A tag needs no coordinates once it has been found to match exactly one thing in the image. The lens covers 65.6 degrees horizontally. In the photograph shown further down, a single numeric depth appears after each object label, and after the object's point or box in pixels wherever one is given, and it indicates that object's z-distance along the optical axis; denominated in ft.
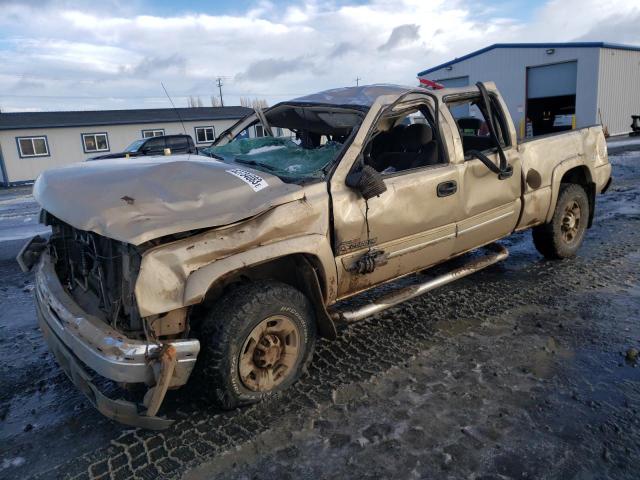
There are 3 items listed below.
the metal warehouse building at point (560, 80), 81.41
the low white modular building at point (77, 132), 83.87
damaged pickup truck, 8.83
